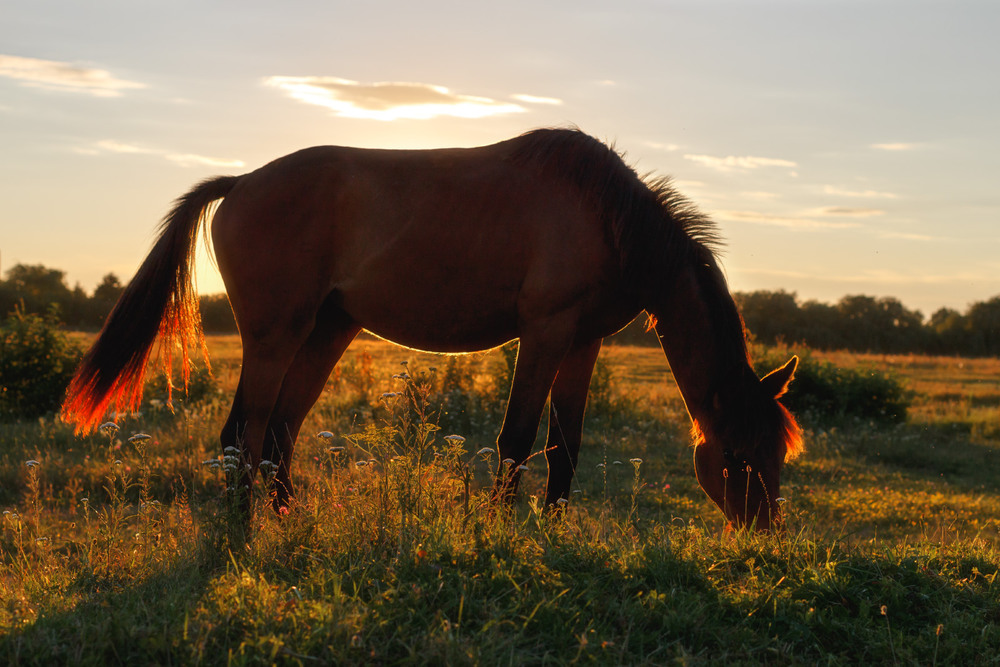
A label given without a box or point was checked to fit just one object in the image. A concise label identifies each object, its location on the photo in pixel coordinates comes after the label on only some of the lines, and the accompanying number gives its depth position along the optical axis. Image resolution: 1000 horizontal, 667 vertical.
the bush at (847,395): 15.59
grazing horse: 4.95
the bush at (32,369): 12.52
